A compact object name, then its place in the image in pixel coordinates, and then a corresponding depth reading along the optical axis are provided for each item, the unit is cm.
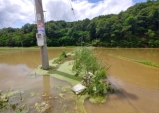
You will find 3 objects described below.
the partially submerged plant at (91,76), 224
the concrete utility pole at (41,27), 353
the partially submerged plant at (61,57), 505
